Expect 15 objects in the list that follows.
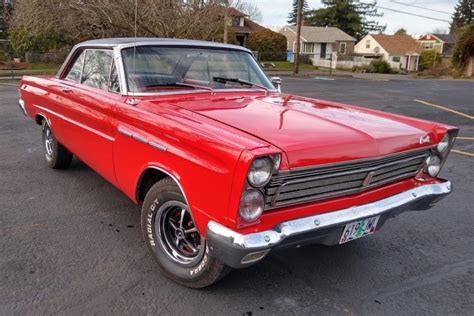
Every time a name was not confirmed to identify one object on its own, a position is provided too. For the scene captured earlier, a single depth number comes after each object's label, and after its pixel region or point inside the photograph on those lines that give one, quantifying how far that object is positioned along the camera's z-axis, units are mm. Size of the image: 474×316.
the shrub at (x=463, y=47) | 36719
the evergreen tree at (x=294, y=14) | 79000
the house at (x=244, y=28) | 44056
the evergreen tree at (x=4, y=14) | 27312
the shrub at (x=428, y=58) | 50906
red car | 2395
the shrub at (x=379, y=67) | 42347
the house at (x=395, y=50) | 58062
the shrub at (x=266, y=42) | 41656
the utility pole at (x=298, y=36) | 27750
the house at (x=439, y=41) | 75688
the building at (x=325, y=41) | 56938
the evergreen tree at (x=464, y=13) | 82944
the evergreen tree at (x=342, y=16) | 65250
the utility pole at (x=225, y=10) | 22000
